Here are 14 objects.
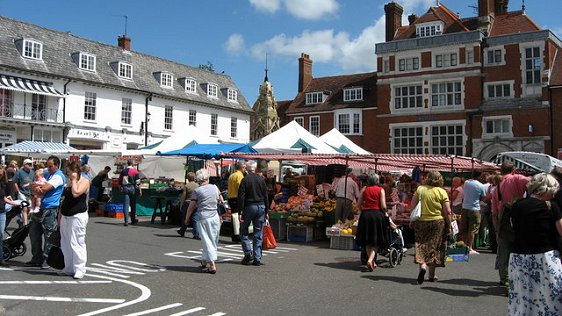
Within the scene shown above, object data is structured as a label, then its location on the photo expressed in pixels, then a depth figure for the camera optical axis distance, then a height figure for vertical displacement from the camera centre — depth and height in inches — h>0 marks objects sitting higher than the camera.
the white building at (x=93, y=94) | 1202.6 +269.3
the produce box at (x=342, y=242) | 472.7 -43.1
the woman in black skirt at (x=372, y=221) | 364.2 -17.8
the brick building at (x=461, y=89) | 1382.9 +318.2
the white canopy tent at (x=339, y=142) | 845.3 +91.5
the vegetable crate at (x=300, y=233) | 522.9 -39.2
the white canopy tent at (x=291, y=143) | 641.6 +70.9
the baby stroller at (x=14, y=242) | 358.3 -35.3
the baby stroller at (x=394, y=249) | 385.7 -39.8
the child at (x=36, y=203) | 332.6 -7.2
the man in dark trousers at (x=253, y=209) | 374.0 -10.4
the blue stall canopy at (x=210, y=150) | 638.1 +56.6
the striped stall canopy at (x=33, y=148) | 876.8 +79.4
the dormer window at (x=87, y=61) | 1353.3 +351.8
